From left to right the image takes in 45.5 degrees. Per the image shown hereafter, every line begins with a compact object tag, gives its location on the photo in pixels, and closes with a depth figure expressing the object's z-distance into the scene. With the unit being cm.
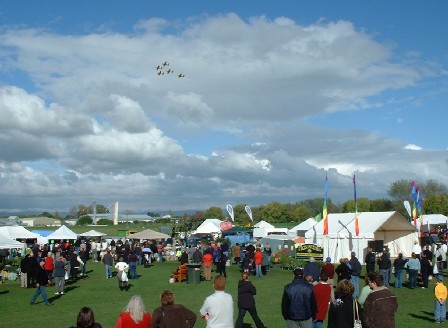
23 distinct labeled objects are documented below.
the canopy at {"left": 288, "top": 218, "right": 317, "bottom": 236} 4112
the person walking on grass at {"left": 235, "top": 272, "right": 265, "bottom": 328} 1054
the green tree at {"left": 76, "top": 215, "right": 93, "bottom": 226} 14156
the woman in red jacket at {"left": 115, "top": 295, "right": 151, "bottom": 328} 646
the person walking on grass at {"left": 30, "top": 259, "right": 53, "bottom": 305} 1596
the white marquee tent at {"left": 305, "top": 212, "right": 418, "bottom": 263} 2903
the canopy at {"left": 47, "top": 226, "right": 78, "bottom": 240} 3831
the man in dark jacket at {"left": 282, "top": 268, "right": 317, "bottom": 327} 802
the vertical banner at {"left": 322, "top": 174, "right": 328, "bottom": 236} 2966
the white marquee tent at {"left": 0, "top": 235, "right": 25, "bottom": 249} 2520
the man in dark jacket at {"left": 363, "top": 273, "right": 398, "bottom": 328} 689
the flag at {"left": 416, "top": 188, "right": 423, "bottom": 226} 3380
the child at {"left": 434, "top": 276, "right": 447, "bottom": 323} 1221
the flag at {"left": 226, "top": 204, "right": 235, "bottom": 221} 4929
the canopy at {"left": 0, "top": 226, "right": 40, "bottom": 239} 3788
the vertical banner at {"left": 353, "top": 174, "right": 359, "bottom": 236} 2856
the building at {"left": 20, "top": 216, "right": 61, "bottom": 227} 13800
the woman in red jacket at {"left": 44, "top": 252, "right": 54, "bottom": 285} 2072
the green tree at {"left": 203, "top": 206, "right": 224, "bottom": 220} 12437
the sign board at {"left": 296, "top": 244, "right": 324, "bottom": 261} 2853
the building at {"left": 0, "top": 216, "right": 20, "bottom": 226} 6650
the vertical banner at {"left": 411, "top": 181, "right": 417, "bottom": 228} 3266
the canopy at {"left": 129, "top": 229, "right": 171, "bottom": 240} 3868
